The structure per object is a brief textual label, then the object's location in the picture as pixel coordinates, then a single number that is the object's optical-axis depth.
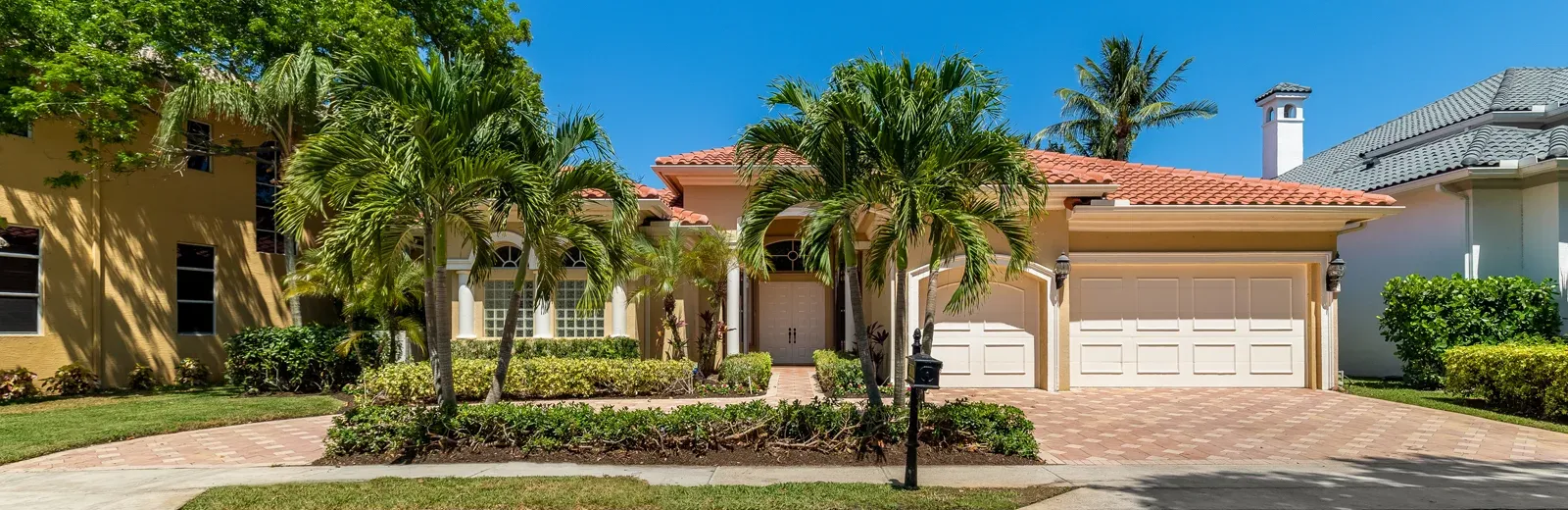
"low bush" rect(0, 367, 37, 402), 11.88
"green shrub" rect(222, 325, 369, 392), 12.59
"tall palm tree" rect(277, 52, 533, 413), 6.96
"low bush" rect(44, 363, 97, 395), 12.51
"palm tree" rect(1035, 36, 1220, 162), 27.97
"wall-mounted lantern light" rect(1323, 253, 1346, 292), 11.79
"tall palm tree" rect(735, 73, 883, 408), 7.00
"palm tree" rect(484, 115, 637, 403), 8.27
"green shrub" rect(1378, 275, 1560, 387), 11.60
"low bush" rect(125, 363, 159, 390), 13.34
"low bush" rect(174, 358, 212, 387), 13.82
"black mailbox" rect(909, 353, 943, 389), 5.61
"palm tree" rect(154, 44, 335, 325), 11.82
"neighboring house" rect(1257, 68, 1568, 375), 12.41
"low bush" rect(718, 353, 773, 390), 11.56
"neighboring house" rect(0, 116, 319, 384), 12.43
